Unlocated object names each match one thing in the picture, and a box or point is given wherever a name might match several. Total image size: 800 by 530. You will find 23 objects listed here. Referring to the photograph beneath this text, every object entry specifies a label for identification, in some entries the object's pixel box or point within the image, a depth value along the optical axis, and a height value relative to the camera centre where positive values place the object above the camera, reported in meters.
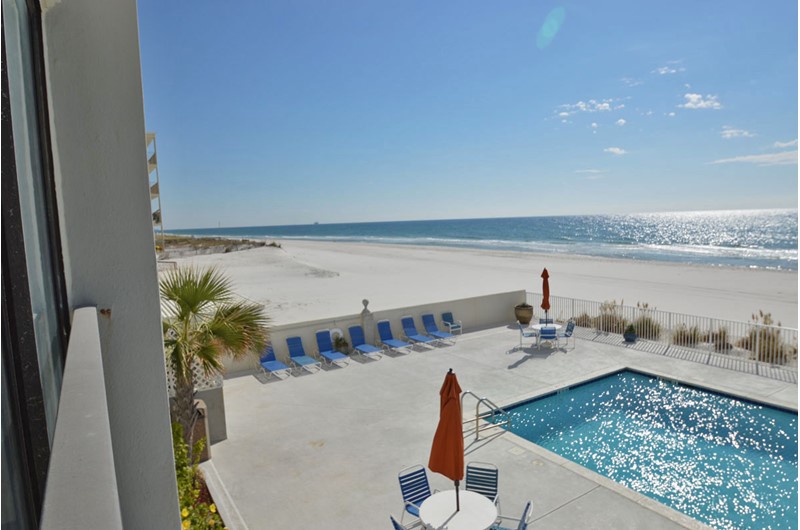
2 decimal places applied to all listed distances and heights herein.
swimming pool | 6.97 -4.09
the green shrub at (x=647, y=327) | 14.80 -3.35
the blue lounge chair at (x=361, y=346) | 13.47 -3.28
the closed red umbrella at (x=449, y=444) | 5.64 -2.56
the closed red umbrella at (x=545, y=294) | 14.66 -2.15
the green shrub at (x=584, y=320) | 16.42 -3.39
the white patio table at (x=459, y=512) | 5.41 -3.33
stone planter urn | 16.94 -3.11
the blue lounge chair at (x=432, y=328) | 14.91 -3.20
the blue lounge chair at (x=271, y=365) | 11.66 -3.19
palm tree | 6.45 -1.25
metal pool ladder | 8.79 -3.76
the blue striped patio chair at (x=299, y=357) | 12.28 -3.22
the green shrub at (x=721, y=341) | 13.52 -3.53
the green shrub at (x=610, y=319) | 15.66 -3.23
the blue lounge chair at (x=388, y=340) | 13.93 -3.26
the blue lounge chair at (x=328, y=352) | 12.84 -3.23
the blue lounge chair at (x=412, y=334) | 14.52 -3.22
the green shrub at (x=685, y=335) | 14.02 -3.46
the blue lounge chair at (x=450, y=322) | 15.92 -3.16
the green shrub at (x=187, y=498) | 4.66 -2.68
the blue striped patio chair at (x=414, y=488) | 6.33 -3.45
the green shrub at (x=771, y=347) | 12.33 -3.45
